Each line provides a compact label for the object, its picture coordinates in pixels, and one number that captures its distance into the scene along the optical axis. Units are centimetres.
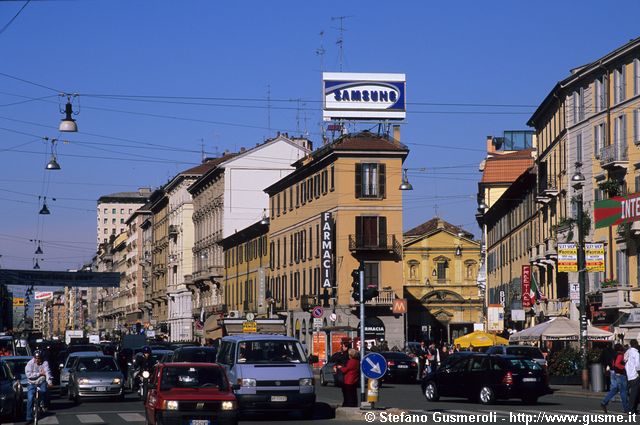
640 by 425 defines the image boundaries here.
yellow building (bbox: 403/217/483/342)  11625
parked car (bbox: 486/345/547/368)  4500
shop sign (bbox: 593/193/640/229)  4319
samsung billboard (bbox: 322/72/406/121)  7715
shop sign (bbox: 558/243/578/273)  4641
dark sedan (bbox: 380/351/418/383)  5219
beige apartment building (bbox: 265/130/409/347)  7712
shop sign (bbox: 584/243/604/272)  4531
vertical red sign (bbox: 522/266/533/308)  6969
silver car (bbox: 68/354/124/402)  3675
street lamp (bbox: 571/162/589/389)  4241
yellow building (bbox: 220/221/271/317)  9431
